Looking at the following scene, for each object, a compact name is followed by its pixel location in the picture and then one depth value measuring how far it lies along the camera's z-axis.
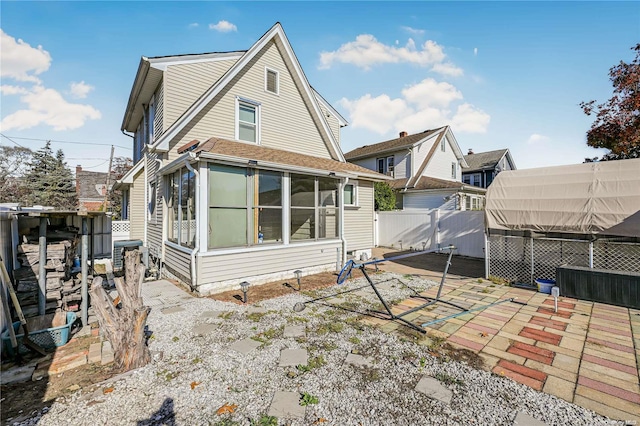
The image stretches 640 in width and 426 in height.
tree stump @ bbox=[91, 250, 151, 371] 3.36
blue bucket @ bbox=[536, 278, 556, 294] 6.58
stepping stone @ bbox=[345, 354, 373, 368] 3.50
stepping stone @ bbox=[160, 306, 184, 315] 5.44
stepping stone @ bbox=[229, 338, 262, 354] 3.91
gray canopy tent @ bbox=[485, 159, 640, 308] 6.20
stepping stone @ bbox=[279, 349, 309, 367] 3.54
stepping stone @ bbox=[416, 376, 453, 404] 2.85
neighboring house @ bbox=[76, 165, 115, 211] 31.31
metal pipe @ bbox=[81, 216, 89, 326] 4.60
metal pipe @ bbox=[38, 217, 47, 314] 4.39
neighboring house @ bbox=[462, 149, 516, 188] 28.11
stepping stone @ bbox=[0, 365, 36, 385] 3.22
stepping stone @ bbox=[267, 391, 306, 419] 2.60
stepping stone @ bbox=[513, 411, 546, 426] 2.45
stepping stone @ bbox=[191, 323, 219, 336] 4.52
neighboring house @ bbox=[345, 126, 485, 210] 17.70
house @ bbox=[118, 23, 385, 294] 6.84
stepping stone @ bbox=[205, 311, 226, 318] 5.21
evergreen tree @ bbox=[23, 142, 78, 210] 28.38
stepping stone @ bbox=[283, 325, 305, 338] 4.37
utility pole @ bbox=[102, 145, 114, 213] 21.09
